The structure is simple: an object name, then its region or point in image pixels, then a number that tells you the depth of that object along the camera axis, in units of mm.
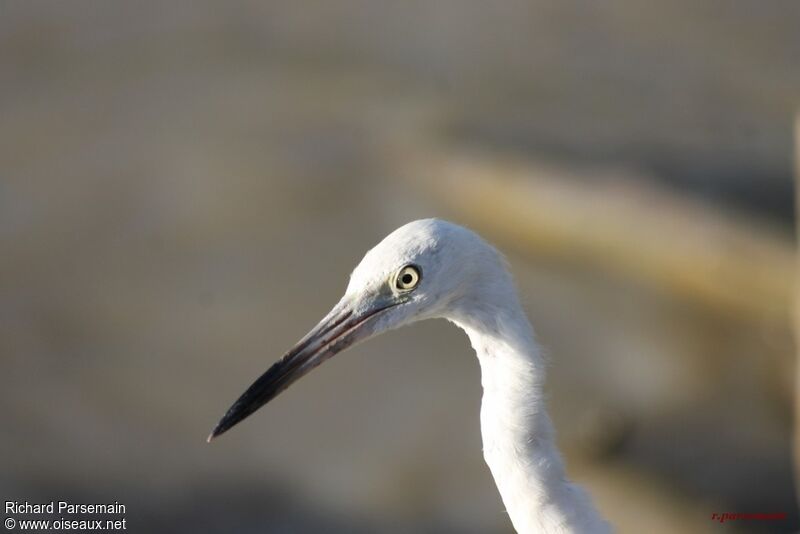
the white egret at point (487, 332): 6250
